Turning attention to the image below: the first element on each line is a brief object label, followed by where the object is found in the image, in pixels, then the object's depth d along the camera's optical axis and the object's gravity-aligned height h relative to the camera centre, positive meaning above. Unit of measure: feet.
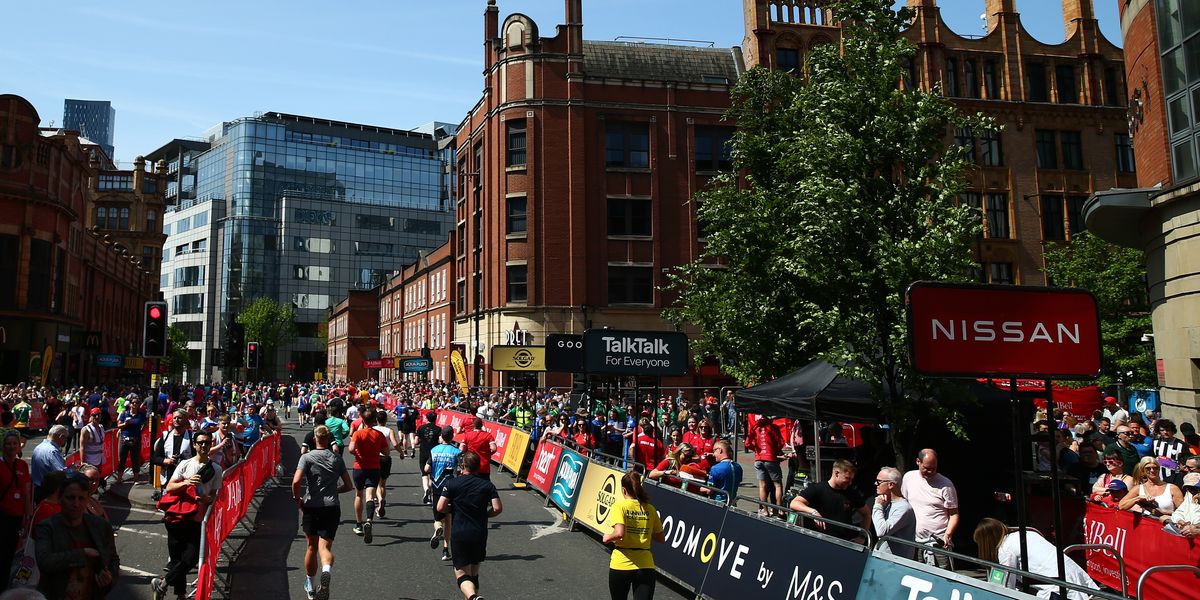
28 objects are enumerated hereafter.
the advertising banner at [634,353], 47.14 +1.48
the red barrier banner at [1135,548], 26.11 -6.62
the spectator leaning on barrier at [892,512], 26.53 -4.47
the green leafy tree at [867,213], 39.24 +8.33
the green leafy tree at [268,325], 327.06 +24.10
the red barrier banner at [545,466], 52.85 -5.75
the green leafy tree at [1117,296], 111.04 +10.21
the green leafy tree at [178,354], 320.50 +12.86
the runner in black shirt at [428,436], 48.90 -3.20
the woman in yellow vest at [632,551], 23.50 -4.96
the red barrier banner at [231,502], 25.93 -5.19
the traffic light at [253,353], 126.44 +4.94
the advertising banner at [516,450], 63.06 -5.52
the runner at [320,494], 29.81 -4.07
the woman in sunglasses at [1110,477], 36.60 -4.93
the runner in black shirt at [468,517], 26.63 -4.44
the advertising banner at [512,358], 67.92 +1.85
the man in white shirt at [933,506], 29.25 -4.72
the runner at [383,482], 44.88 -5.54
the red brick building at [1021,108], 139.03 +44.84
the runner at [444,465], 35.58 -3.62
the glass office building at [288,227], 378.12 +74.82
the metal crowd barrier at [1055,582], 16.46 -4.37
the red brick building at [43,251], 137.59 +24.59
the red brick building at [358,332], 291.99 +18.26
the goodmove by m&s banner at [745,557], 22.84 -5.76
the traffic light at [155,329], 53.57 +3.78
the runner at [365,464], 40.65 -4.04
